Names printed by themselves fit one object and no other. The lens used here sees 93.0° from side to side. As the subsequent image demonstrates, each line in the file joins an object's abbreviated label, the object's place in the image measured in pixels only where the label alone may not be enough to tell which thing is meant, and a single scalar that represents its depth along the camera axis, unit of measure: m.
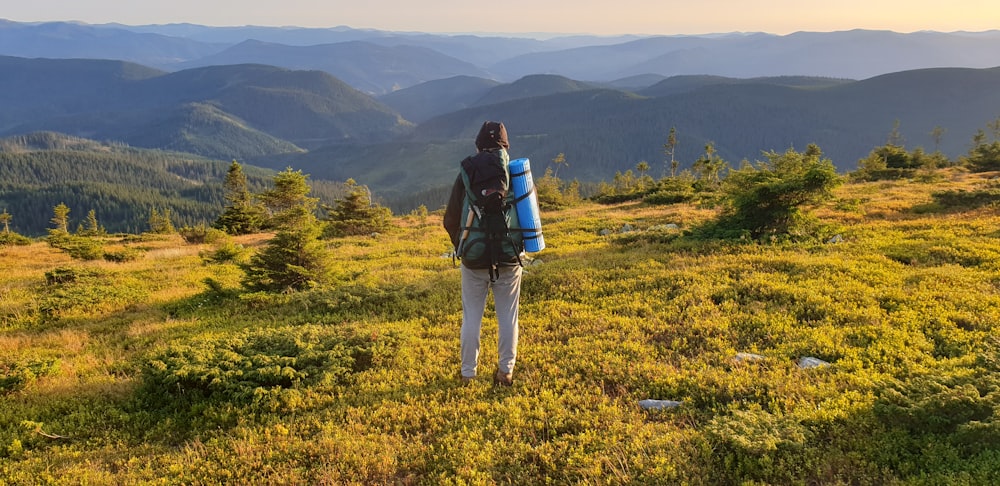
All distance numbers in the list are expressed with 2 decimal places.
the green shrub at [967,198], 19.93
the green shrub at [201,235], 33.59
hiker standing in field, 6.73
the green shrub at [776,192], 13.72
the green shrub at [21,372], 7.70
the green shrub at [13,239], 41.38
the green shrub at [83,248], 24.72
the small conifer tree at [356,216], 35.53
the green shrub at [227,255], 19.55
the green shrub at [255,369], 7.39
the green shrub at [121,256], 23.66
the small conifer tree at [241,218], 41.59
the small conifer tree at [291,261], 12.76
